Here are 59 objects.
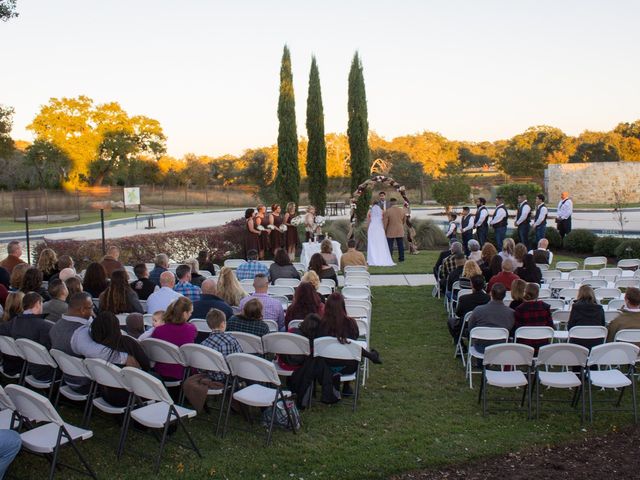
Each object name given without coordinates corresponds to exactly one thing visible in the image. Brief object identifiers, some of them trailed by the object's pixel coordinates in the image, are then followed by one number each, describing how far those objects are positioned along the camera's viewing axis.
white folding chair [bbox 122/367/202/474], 4.90
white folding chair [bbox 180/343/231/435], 5.58
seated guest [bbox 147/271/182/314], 7.58
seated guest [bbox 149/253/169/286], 9.39
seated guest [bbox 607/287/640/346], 6.64
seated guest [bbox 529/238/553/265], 11.05
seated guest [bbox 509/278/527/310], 7.34
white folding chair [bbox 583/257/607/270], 11.58
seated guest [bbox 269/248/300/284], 10.23
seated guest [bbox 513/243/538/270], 10.04
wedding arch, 18.62
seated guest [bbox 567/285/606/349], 6.84
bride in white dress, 16.47
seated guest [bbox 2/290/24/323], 6.54
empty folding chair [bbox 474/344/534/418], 5.93
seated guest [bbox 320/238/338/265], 11.20
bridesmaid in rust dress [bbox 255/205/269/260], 16.48
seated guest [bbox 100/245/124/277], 9.68
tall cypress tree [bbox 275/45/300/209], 25.12
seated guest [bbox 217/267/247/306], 7.93
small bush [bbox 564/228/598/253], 18.12
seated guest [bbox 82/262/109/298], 8.59
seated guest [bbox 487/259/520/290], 8.76
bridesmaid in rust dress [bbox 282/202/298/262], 17.95
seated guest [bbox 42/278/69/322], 6.86
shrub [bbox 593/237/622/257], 17.22
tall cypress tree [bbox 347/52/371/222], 26.42
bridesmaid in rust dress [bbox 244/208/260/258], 16.36
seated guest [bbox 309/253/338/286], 9.81
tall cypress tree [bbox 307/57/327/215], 26.27
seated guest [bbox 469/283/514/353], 7.00
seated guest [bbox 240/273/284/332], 7.27
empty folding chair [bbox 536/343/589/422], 5.90
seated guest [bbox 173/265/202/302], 8.29
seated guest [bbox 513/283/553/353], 6.95
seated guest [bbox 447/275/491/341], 7.78
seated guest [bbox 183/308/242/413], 5.70
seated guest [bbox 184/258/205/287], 9.05
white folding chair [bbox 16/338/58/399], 5.72
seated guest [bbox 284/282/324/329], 7.19
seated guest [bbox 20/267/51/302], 7.77
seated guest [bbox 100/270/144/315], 7.25
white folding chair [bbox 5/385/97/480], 4.52
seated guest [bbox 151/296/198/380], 6.12
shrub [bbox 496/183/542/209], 33.78
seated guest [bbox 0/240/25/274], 9.94
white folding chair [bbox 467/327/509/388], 6.66
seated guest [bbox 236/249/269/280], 10.23
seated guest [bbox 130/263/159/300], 8.72
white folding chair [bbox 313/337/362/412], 6.16
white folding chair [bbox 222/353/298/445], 5.44
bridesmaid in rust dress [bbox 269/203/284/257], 17.02
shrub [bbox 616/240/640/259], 16.20
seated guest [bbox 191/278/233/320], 7.36
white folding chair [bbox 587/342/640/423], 5.89
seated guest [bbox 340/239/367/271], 12.00
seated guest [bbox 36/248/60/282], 9.81
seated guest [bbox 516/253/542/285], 9.43
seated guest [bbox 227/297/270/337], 6.48
